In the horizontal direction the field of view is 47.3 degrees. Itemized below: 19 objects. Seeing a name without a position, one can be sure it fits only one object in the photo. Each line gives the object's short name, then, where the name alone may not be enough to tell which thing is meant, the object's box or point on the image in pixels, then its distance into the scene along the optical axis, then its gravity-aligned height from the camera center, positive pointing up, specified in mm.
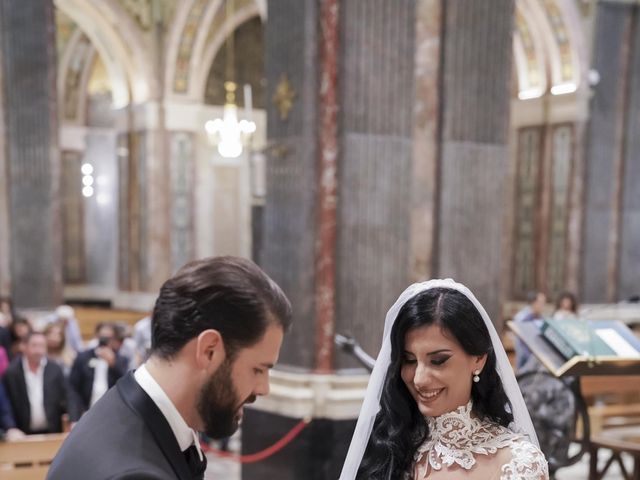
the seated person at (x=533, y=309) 7805 -1463
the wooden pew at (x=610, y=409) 7004 -2277
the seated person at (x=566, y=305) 8289 -1476
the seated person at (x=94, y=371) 6320 -1761
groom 1431 -396
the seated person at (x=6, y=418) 5473 -1887
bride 2273 -731
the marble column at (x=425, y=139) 6398 +316
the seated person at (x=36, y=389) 5801 -1735
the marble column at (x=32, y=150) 10344 +320
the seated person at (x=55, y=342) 6621 -1533
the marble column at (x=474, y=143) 6430 +293
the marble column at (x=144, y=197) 15852 -517
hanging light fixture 13344 +782
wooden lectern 4035 -1058
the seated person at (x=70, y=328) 9016 -1954
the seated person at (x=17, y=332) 7566 -1671
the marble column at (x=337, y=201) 6059 -220
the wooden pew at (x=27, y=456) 4770 -1862
